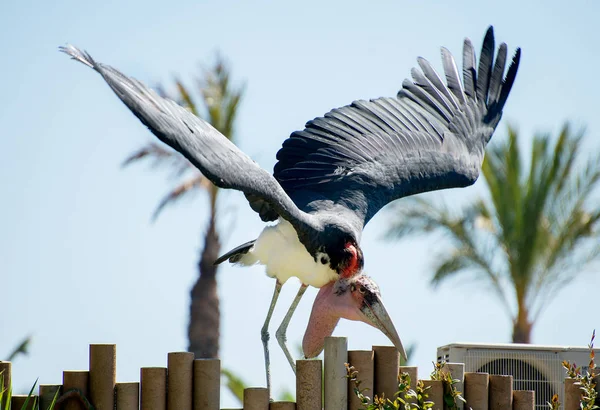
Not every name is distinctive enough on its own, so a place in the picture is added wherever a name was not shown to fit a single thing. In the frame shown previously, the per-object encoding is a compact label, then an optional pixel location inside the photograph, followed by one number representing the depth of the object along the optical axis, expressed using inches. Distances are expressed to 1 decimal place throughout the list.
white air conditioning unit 599.2
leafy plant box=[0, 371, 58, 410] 468.8
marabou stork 537.6
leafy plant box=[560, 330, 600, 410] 520.1
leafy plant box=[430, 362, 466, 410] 524.7
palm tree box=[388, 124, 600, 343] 1280.8
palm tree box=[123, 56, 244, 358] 1384.1
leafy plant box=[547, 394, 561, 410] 504.9
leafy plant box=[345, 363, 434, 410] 493.7
